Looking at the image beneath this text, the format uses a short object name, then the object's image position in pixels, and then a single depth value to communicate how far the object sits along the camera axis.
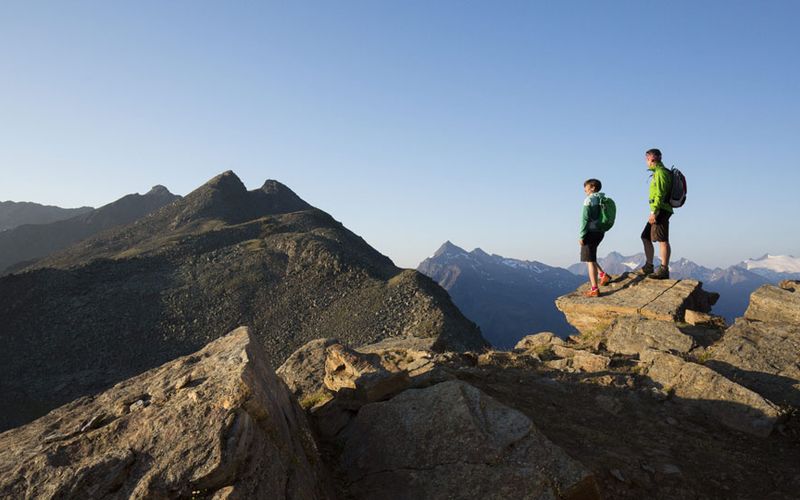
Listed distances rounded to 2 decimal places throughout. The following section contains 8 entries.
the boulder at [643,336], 11.79
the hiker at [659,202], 13.02
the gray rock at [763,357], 9.48
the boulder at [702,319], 12.81
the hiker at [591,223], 13.79
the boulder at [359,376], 7.85
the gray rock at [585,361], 11.49
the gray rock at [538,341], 14.72
